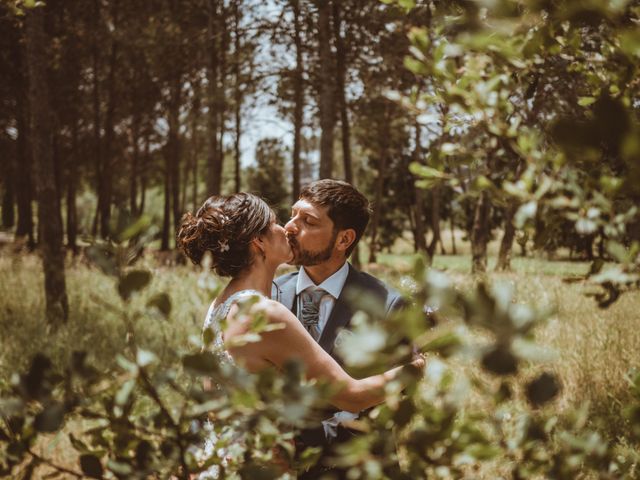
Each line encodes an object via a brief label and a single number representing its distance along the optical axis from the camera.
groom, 3.24
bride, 2.65
